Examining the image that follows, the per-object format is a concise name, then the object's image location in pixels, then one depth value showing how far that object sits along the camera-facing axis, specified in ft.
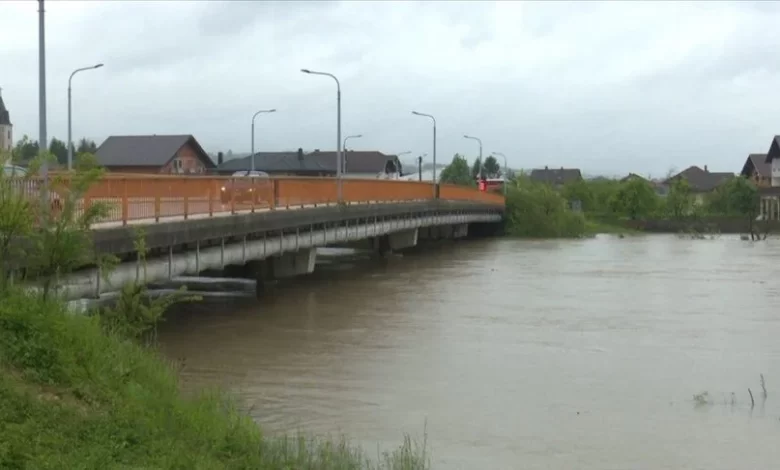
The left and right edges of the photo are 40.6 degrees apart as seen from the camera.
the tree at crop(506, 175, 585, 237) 234.58
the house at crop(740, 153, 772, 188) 399.85
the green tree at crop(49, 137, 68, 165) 298.19
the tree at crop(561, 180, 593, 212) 327.26
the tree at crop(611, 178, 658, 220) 299.17
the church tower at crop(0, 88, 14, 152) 286.05
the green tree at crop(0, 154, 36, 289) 40.34
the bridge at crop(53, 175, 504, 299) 59.58
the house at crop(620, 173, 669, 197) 472.44
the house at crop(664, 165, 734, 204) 510.33
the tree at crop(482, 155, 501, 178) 539.12
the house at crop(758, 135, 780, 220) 313.53
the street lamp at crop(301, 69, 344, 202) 129.55
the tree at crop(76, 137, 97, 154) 337.27
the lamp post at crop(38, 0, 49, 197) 54.85
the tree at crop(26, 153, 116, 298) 43.16
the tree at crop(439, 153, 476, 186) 435.94
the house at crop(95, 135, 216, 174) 272.92
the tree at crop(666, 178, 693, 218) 292.20
